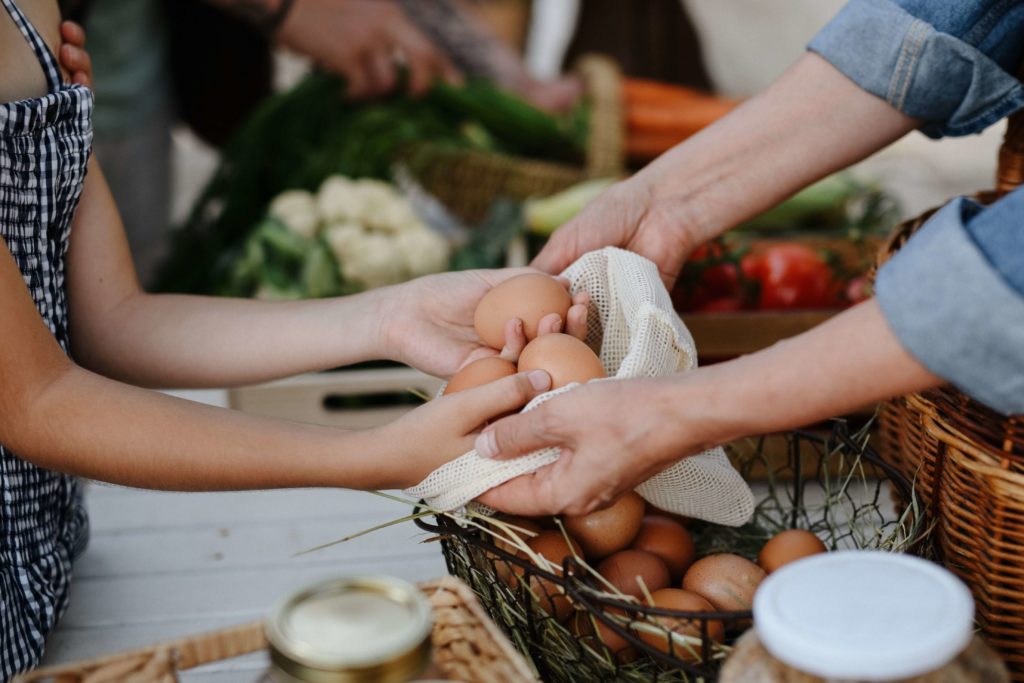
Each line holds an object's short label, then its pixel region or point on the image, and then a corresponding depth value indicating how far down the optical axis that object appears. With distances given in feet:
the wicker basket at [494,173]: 8.39
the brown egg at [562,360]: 3.54
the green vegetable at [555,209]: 7.39
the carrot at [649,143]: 9.30
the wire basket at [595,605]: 2.90
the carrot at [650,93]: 10.07
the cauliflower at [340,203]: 7.80
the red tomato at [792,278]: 6.11
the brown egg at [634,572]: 3.47
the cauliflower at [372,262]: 7.23
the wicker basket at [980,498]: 2.98
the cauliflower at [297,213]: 7.70
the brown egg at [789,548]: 3.53
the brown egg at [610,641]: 3.20
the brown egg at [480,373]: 3.69
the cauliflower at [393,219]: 7.70
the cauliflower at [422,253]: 7.34
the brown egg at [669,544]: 3.73
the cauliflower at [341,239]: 7.43
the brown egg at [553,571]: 3.33
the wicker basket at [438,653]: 2.43
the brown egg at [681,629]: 2.94
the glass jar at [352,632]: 1.98
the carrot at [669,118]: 9.31
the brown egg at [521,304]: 3.89
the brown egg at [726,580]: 3.40
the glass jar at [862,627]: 2.05
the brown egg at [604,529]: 3.65
